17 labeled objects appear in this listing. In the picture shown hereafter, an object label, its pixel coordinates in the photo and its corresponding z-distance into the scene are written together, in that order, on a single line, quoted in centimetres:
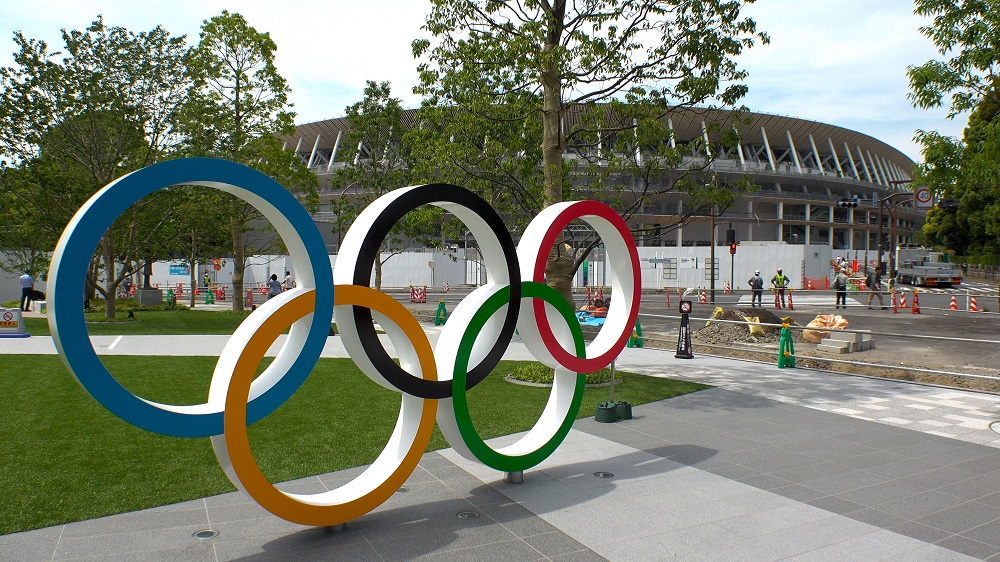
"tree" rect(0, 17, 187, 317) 2023
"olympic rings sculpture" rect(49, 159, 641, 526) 433
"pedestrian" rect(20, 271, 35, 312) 2530
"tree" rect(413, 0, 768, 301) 1197
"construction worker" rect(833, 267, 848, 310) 2994
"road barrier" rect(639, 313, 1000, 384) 1159
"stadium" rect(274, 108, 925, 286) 6544
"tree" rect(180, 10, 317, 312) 2427
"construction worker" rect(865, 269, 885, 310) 3072
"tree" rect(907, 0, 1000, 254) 951
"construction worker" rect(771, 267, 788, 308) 3466
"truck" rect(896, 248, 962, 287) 4862
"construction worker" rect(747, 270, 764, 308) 3203
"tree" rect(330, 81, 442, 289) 2811
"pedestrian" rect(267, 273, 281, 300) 2694
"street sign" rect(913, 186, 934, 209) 3076
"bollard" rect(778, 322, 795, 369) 1475
